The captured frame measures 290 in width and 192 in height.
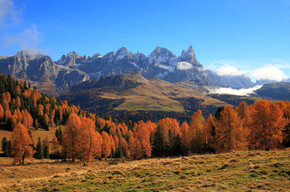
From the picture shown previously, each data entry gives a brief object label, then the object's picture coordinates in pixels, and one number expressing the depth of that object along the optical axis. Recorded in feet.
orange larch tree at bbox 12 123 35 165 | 180.04
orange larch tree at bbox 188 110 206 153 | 203.95
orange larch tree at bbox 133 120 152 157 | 228.63
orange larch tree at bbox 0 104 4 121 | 341.33
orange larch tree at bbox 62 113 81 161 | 181.27
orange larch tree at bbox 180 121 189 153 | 224.94
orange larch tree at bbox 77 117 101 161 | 184.24
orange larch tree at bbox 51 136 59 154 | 269.64
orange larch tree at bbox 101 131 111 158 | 242.58
